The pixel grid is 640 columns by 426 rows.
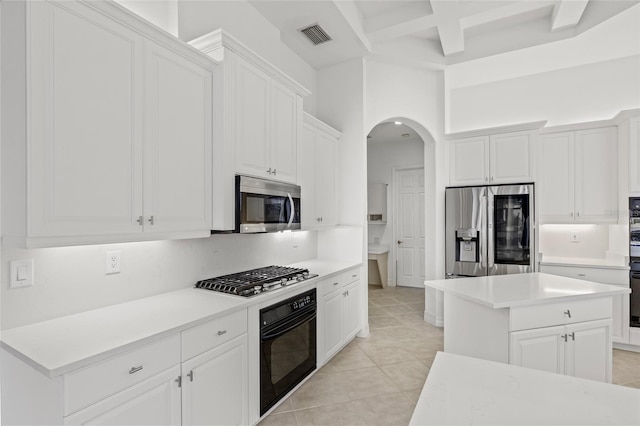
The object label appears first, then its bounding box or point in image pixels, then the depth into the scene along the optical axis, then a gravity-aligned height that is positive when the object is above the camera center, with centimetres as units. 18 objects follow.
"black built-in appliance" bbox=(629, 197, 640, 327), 340 -48
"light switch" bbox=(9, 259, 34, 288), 153 -28
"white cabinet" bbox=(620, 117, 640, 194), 344 +65
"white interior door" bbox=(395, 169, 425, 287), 650 -26
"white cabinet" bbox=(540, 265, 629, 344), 344 -89
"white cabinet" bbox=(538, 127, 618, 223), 372 +45
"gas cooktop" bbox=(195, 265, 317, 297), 224 -50
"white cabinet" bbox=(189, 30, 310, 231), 219 +71
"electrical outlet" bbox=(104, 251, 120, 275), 187 -28
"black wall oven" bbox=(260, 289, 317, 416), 225 -100
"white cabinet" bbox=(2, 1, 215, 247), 135 +41
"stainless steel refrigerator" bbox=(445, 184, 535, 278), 381 -19
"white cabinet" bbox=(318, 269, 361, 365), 302 -100
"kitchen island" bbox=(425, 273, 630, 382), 205 -74
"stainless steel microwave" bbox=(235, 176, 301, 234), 227 +7
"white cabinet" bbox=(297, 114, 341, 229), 330 +45
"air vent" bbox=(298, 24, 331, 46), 335 +191
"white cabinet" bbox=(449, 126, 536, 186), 389 +69
